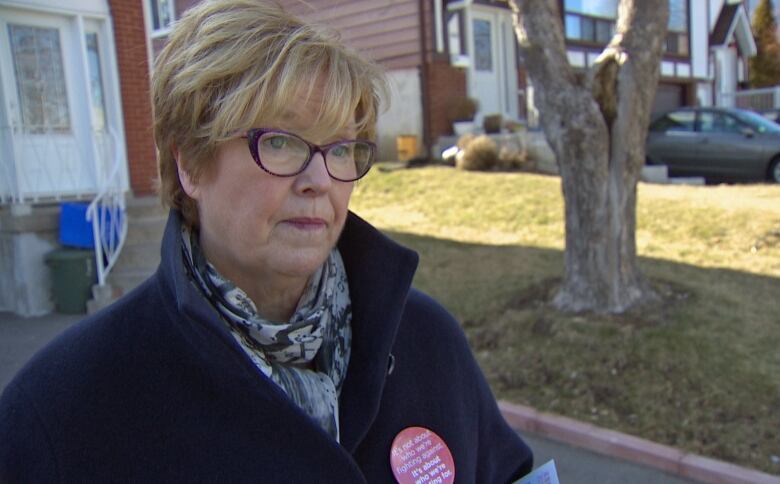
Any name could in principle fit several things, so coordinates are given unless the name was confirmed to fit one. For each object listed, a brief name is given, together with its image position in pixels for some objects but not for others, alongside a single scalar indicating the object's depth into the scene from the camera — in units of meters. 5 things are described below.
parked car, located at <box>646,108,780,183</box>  12.13
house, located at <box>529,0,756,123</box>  18.78
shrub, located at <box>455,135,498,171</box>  12.02
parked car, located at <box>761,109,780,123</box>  17.89
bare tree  5.23
